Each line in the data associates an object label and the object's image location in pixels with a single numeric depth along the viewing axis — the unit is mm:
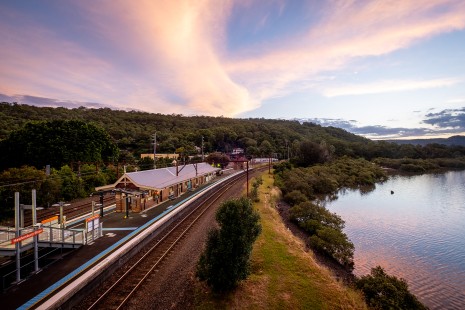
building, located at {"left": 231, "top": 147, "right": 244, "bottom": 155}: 110056
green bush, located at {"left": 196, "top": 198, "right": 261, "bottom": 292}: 13781
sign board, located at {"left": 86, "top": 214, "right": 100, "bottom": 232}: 20342
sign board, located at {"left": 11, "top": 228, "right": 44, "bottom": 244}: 14180
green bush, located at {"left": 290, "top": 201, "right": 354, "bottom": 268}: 24109
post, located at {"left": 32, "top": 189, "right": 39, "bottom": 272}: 15828
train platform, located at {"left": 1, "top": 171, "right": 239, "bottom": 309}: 12966
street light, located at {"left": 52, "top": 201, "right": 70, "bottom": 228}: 20180
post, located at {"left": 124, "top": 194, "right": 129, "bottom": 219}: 27781
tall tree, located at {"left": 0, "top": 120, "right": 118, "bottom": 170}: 48469
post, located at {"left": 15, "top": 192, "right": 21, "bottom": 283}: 14602
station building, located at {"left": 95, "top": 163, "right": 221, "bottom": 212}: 30438
